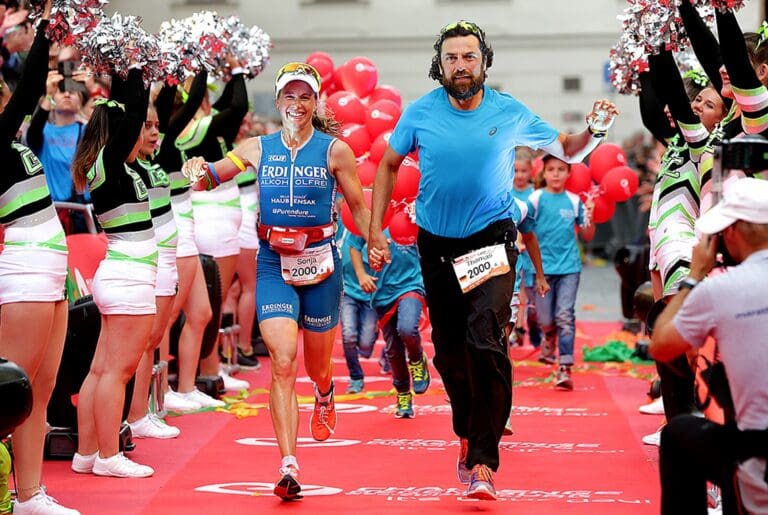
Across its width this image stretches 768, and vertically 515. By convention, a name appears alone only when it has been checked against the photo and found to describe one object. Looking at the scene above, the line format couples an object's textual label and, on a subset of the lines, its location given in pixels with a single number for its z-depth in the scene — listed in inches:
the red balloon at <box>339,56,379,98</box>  840.3
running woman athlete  542.3
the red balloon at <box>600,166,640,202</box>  908.6
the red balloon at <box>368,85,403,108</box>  839.0
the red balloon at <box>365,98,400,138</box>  778.8
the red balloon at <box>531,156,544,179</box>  909.2
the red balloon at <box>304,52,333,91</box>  860.6
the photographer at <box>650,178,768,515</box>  349.1
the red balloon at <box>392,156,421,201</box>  708.0
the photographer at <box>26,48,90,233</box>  780.0
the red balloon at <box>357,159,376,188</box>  757.9
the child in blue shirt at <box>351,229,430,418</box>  713.6
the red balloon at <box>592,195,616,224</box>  927.0
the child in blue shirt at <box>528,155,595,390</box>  821.2
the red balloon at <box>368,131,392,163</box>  740.6
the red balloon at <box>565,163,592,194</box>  902.4
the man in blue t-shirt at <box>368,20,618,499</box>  508.7
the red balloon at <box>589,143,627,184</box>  931.3
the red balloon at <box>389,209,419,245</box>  733.3
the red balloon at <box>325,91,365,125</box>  794.2
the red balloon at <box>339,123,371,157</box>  765.3
